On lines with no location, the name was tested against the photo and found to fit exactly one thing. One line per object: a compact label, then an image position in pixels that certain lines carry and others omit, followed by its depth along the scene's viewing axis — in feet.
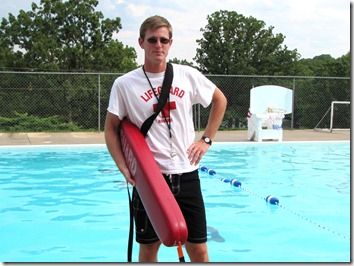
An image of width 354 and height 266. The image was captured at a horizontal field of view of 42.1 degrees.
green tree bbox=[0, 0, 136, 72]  78.12
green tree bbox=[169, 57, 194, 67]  86.31
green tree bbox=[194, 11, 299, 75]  90.94
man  9.13
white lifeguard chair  45.32
